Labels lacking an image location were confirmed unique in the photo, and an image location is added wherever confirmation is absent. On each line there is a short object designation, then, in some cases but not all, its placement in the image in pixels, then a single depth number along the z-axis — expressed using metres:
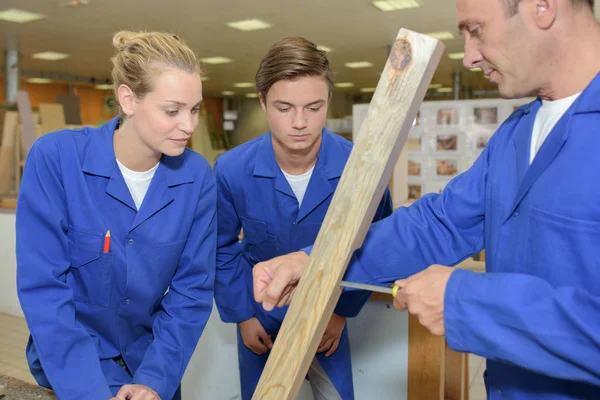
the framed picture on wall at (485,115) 5.12
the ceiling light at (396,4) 7.01
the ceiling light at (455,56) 10.72
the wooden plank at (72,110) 5.66
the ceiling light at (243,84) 15.91
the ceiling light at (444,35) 8.73
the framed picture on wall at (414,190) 5.33
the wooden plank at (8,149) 5.08
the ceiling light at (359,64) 12.30
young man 1.61
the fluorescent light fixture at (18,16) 7.38
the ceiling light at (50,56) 10.73
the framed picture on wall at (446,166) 5.17
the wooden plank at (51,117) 5.13
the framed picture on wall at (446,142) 5.12
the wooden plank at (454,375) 2.28
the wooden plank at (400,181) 3.00
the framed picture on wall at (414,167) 5.25
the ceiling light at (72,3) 6.85
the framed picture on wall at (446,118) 5.17
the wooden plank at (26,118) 4.16
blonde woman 1.23
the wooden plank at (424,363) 1.90
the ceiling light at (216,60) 11.38
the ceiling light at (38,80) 13.75
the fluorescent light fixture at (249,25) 8.03
